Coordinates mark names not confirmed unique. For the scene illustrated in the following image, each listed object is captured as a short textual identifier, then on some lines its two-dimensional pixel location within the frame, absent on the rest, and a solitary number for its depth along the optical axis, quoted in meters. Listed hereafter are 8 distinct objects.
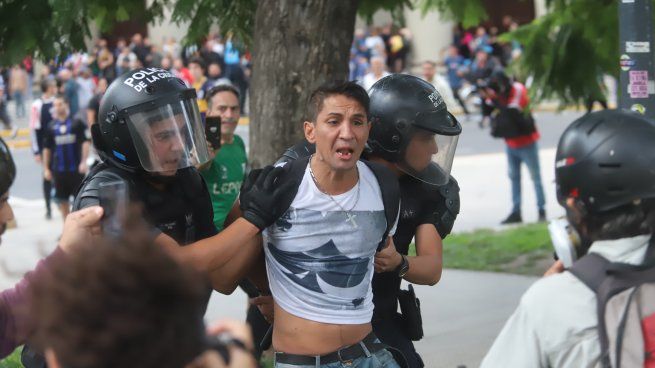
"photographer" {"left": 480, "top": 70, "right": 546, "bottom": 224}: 11.84
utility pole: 5.01
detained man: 3.68
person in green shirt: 6.75
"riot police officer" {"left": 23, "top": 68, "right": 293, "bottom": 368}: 3.57
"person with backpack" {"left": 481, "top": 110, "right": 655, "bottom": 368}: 2.49
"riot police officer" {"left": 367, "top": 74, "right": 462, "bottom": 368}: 4.16
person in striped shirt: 12.70
